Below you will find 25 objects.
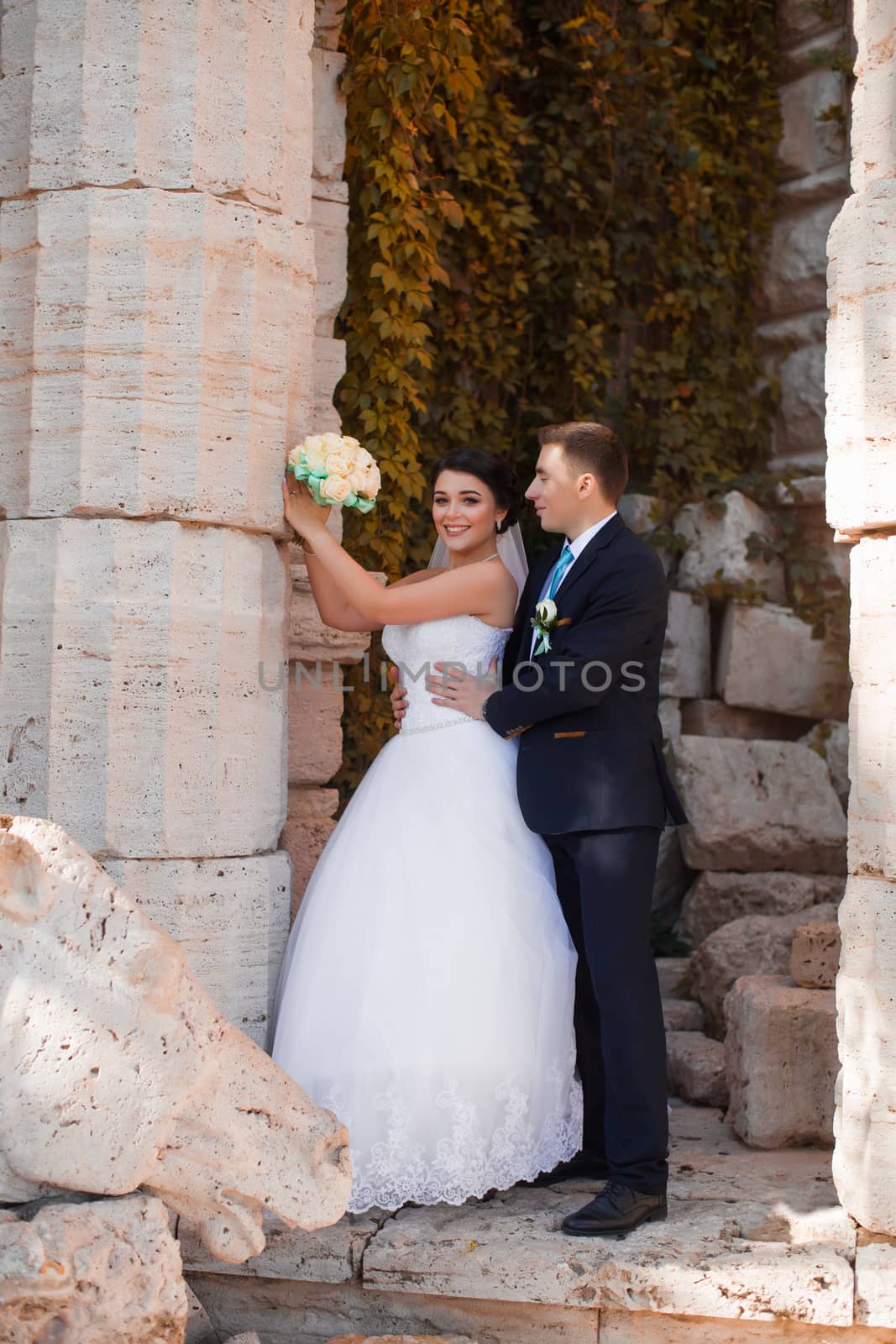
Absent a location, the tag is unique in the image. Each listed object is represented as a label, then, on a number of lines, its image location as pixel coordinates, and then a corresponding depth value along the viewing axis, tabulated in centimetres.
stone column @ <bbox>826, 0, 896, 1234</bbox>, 321
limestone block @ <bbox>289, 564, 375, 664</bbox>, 424
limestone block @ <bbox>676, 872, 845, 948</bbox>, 634
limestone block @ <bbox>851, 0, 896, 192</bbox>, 329
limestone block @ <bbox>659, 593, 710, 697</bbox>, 688
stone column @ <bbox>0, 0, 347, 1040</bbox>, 350
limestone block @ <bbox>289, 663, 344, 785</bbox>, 424
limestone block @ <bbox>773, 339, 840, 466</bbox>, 714
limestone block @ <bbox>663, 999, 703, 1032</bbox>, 545
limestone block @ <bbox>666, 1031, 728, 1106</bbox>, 479
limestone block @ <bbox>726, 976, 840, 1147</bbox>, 417
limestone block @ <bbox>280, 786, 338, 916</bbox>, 426
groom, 349
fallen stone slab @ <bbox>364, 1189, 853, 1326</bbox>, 313
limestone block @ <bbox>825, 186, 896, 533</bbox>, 326
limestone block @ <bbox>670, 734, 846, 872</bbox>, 653
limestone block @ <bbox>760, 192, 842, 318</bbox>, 718
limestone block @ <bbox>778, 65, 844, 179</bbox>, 712
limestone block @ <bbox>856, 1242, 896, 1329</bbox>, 311
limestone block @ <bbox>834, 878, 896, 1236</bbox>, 320
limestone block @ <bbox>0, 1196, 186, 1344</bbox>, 244
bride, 342
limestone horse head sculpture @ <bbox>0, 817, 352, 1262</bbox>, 259
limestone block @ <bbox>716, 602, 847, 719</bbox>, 691
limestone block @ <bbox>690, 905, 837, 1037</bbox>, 517
